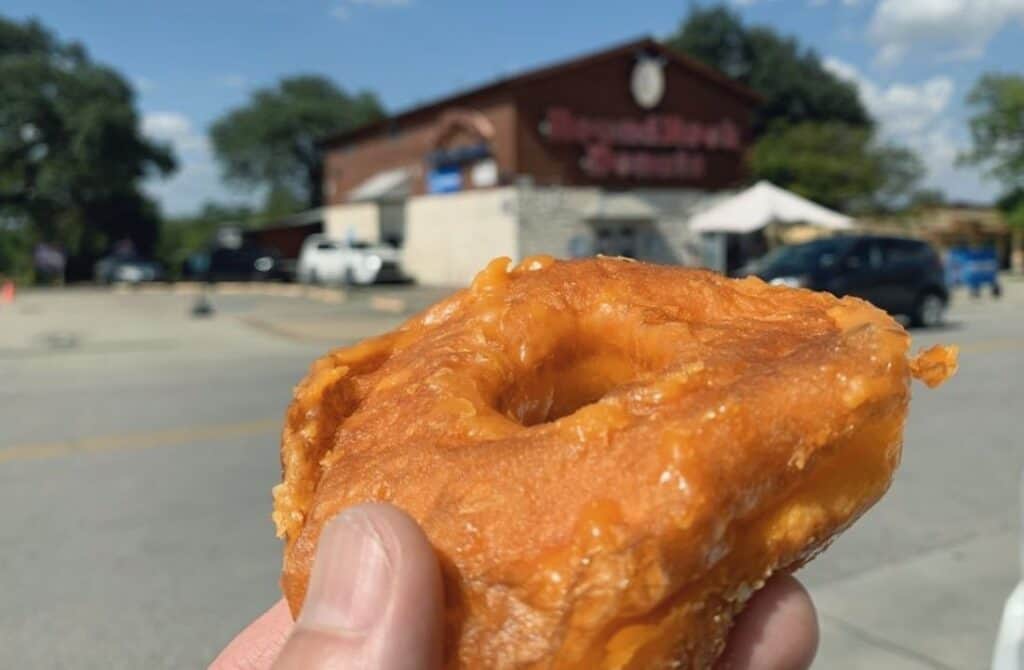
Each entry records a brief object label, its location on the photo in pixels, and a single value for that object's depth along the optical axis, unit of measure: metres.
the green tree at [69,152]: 44.66
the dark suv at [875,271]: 14.94
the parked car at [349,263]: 32.91
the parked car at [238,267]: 38.50
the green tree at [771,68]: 50.16
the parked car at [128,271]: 40.16
